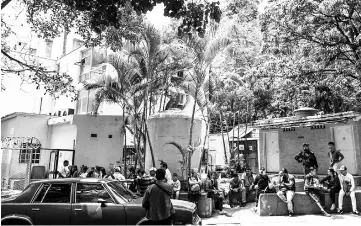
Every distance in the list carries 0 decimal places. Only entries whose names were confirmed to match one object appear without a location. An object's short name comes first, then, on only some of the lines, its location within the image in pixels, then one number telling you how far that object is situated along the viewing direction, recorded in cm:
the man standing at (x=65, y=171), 1225
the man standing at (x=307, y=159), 1208
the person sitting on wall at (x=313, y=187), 1057
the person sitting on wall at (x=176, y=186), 1076
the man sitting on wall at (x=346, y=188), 1038
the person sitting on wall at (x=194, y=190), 1066
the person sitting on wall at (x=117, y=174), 1089
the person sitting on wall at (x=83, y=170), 1349
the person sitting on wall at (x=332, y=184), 1074
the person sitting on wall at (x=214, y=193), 1139
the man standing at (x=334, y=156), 1172
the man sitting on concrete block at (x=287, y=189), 1035
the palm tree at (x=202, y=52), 1189
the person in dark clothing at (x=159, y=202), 532
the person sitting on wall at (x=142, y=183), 1005
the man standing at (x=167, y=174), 1002
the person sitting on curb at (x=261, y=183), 1149
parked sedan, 617
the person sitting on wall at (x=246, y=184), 1230
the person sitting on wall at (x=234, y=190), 1216
